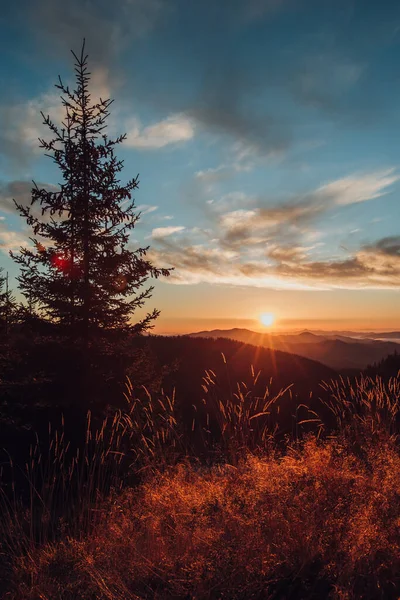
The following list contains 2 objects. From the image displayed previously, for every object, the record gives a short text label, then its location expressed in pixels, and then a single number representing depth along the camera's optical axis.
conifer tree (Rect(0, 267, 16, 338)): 16.75
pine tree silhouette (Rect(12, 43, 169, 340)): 10.99
